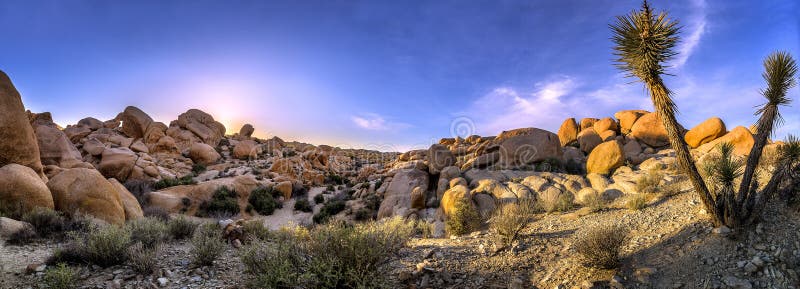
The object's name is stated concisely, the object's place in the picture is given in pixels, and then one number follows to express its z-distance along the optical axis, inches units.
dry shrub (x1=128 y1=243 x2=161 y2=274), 253.8
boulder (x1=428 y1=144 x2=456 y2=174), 867.4
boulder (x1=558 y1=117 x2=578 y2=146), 1151.0
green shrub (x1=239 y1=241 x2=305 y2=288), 199.9
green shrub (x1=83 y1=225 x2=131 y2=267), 260.7
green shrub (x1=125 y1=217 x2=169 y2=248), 316.2
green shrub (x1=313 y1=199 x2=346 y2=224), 843.4
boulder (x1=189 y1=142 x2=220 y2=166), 1469.0
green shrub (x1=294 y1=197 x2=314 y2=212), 948.6
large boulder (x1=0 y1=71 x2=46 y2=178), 438.0
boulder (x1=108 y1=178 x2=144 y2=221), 480.1
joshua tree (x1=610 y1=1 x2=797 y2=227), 261.3
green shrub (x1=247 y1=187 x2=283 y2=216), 899.4
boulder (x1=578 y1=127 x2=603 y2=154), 996.1
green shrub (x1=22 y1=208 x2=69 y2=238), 337.7
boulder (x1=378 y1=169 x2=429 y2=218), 747.4
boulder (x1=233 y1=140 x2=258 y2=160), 1690.6
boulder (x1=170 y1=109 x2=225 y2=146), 1792.6
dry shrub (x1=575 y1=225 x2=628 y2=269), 241.1
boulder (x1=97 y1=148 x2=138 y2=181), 956.0
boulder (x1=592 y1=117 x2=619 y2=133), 1093.8
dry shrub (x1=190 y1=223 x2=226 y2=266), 274.8
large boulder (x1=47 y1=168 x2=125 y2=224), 414.9
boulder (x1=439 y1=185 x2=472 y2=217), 603.5
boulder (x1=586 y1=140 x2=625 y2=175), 721.6
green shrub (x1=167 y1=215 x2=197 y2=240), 378.3
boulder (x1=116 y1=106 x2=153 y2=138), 1643.7
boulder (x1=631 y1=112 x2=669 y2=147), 940.0
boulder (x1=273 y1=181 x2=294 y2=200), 1009.5
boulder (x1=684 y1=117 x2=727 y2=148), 840.9
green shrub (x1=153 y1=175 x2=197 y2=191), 916.6
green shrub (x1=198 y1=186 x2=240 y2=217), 788.6
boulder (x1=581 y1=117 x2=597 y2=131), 1179.3
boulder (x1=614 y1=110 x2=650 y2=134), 1069.7
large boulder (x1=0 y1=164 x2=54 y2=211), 378.9
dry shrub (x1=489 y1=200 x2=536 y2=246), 323.0
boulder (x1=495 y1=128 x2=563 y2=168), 841.5
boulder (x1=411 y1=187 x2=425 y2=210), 724.7
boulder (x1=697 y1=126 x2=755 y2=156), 749.9
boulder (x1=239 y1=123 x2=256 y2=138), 2309.3
